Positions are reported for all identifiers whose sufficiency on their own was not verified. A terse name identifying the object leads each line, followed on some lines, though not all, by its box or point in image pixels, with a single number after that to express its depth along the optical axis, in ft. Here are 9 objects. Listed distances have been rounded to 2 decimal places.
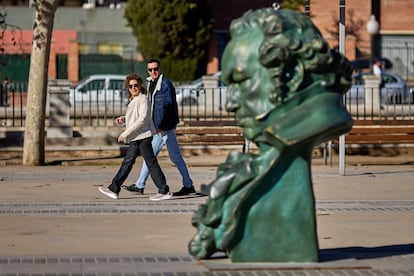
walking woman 51.16
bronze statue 32.09
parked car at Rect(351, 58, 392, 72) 157.07
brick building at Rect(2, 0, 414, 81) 180.34
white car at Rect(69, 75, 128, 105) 92.94
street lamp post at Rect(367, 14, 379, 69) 164.35
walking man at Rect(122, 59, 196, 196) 52.60
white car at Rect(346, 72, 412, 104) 92.66
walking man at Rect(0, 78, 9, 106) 99.81
